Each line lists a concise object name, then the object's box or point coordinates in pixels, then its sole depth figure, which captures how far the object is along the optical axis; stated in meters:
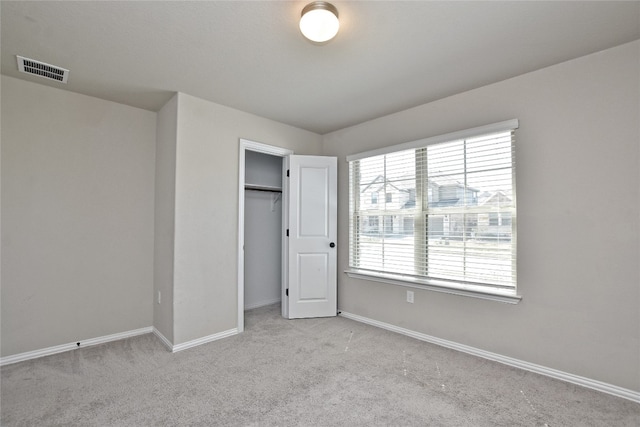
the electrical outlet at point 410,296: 3.28
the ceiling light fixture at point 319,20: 1.71
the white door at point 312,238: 3.86
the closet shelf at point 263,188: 4.04
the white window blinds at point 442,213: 2.68
